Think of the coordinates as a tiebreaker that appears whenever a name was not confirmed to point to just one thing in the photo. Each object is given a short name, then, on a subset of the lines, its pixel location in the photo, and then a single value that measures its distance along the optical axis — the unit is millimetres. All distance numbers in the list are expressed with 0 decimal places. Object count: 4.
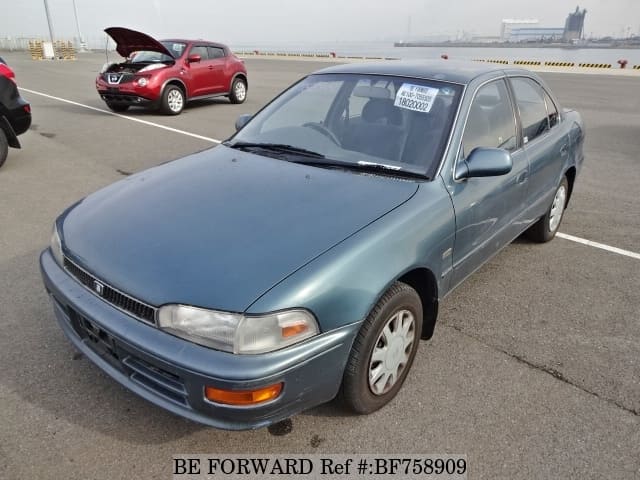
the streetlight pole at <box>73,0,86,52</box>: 49625
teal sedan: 1892
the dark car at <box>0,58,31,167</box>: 6305
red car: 10781
